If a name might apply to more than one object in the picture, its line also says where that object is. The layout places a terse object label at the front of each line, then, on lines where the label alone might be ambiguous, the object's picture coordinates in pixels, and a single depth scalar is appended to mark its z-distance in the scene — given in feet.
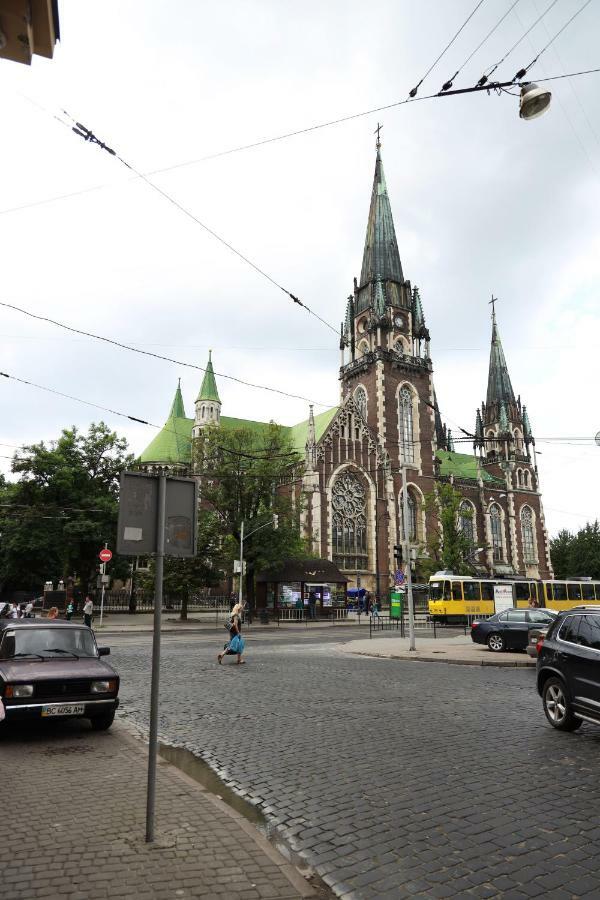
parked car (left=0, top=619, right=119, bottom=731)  24.11
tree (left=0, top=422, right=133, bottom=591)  128.88
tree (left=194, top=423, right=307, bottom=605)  121.39
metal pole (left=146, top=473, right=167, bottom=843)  14.11
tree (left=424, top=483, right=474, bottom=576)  160.45
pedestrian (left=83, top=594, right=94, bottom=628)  86.48
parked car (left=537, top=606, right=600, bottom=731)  24.73
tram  119.55
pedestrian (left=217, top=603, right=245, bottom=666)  51.01
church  191.93
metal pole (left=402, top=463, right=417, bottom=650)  63.31
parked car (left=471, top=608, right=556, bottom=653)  61.87
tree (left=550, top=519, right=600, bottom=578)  265.54
